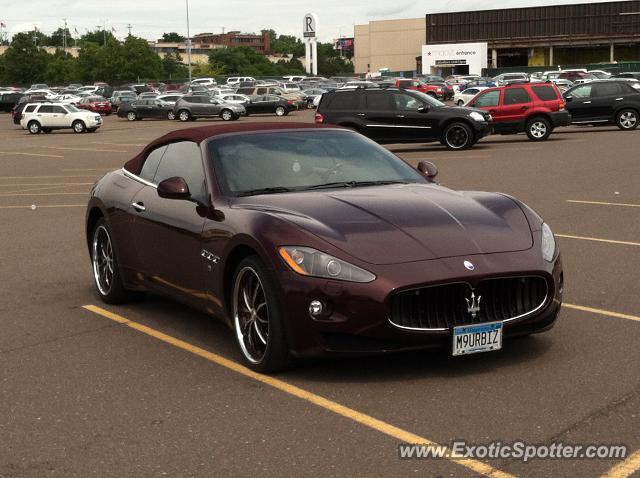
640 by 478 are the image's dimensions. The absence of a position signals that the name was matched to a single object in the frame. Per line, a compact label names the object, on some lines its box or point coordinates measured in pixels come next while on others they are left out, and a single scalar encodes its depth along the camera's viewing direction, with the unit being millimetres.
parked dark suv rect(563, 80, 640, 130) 32906
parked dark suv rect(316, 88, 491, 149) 27406
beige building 151875
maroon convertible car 5617
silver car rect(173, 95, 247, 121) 54625
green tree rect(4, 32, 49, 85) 135250
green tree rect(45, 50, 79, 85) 141350
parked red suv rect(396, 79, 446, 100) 65250
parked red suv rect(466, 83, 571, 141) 29781
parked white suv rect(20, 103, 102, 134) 48844
